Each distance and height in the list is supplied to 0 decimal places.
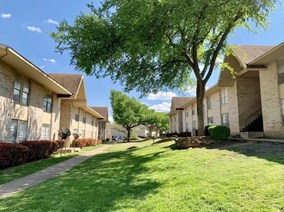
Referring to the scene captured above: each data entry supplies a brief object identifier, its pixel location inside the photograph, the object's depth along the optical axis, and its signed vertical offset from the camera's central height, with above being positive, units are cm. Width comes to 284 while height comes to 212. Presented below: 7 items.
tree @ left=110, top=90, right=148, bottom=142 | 5588 +692
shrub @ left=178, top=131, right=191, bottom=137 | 3813 +126
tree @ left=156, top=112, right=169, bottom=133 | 7224 +605
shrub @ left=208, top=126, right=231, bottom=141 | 1717 +66
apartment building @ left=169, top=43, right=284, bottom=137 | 1727 +410
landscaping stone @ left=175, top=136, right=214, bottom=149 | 1608 +11
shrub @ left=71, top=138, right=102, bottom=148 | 3029 -6
